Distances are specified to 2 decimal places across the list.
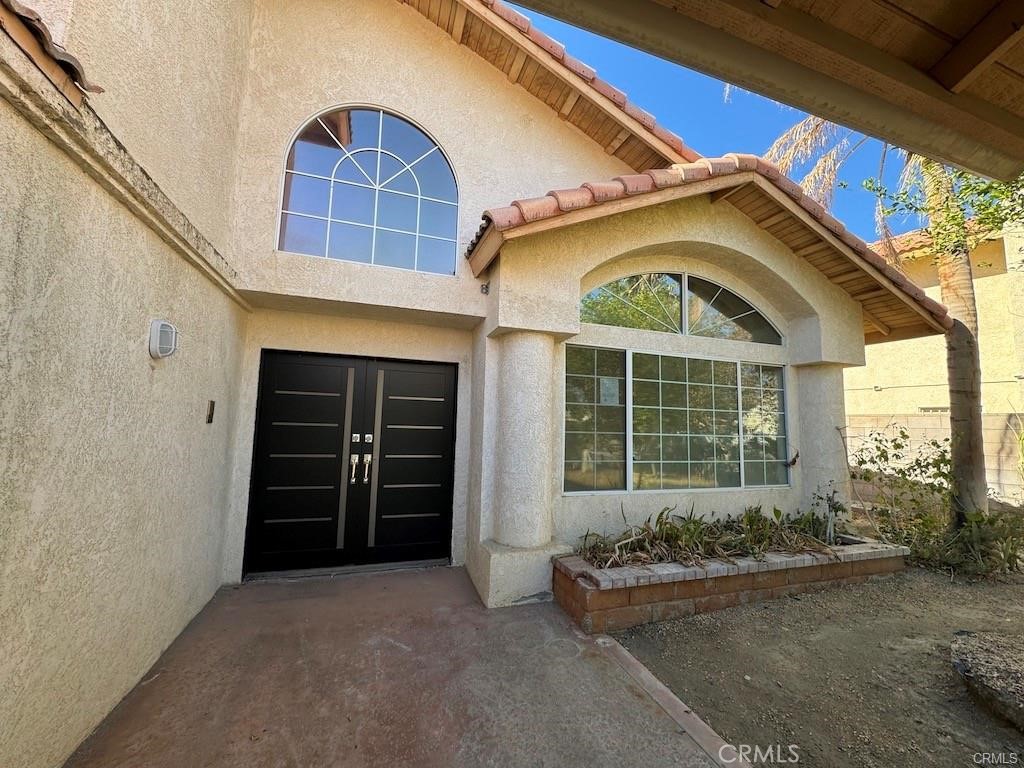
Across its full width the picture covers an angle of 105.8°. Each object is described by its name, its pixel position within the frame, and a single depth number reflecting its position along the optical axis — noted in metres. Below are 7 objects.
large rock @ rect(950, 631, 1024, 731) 3.32
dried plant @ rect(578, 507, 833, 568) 5.23
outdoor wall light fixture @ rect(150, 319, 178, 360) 3.43
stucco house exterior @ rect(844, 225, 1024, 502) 9.88
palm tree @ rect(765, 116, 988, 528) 7.06
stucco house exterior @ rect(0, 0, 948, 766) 3.11
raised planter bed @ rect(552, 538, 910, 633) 4.59
